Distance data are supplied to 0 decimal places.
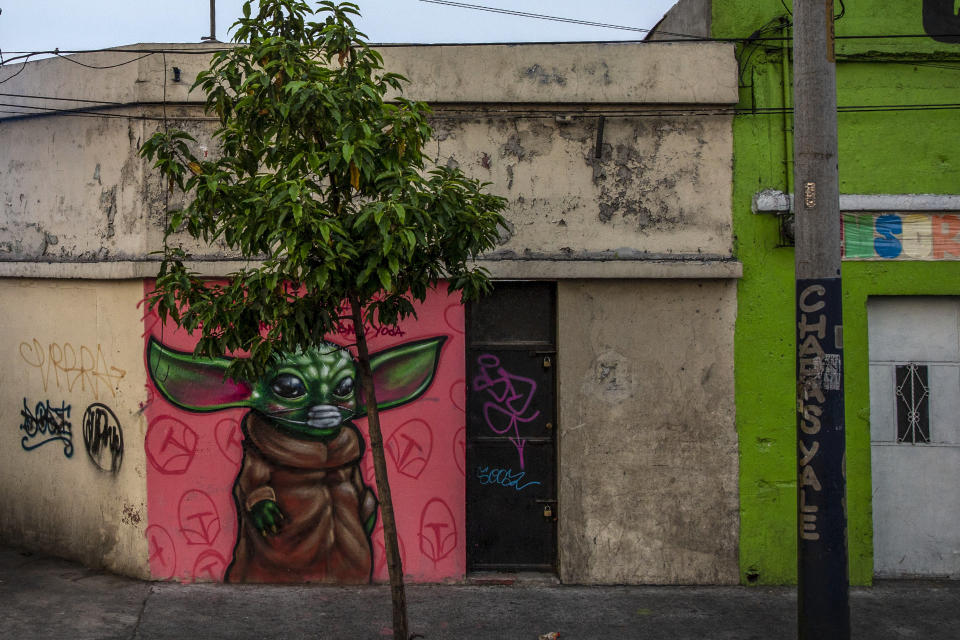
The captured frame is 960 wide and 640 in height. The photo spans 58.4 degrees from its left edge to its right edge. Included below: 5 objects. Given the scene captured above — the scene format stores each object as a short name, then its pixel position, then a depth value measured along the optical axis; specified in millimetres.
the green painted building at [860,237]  6953
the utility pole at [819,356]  4836
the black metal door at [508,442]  7031
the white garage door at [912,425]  7117
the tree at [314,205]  4418
